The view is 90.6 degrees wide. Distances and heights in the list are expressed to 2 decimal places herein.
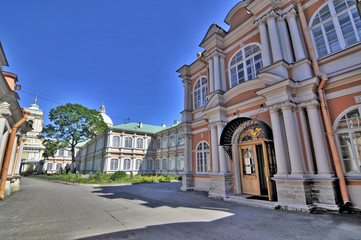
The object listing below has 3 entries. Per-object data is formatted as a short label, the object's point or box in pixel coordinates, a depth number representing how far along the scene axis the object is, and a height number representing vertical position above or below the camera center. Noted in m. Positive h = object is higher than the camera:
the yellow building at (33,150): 40.90 +4.15
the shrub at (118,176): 20.77 -1.01
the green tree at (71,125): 26.59 +6.39
